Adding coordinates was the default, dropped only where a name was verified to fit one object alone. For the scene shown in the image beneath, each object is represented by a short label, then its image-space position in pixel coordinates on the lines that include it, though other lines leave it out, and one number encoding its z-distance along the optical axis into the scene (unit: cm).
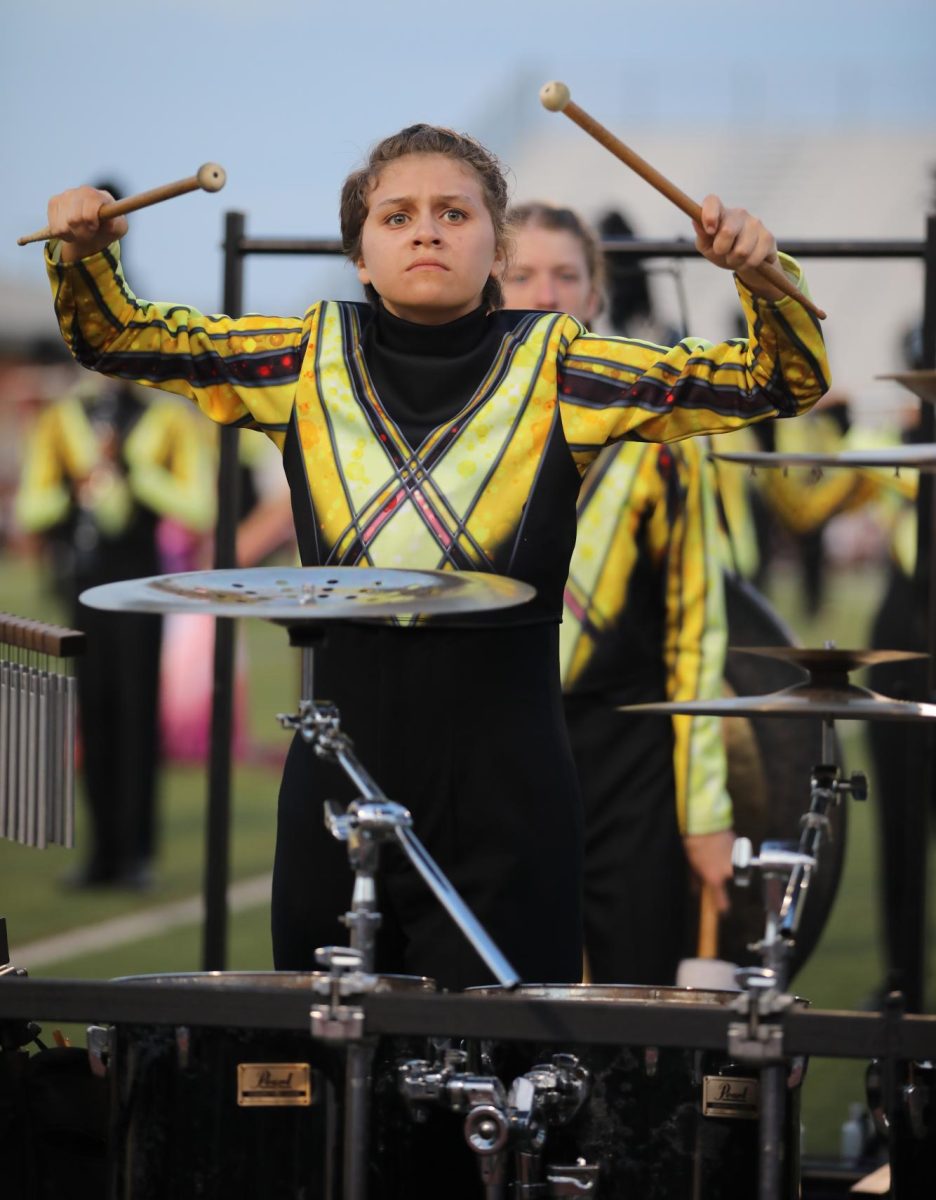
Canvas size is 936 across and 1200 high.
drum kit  496
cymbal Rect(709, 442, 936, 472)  675
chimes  586
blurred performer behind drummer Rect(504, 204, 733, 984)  860
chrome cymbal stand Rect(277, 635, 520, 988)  493
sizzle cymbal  490
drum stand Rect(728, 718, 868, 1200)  489
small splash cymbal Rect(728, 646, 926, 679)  653
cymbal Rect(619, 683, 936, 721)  612
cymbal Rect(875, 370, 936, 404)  650
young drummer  584
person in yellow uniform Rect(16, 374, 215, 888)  1766
